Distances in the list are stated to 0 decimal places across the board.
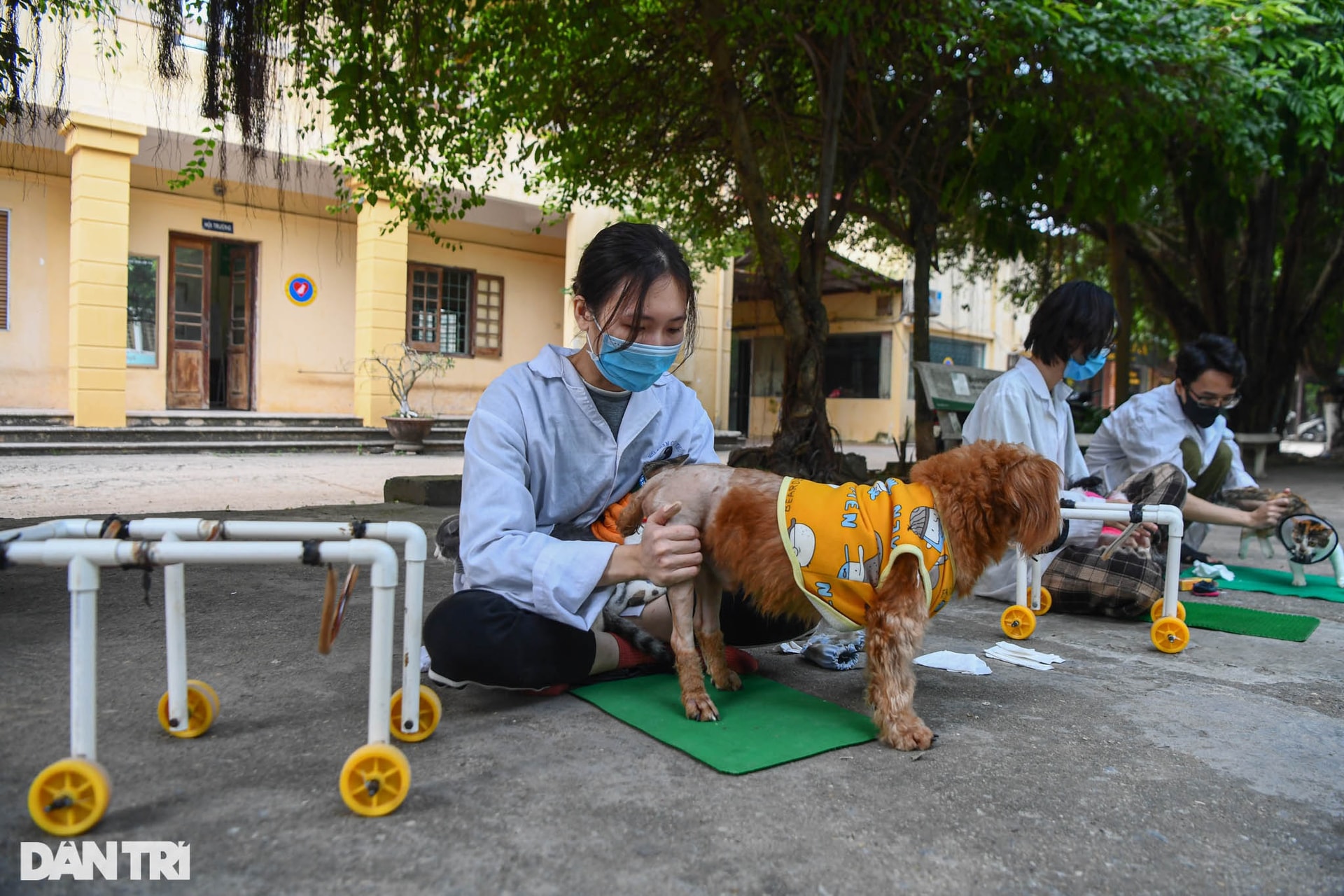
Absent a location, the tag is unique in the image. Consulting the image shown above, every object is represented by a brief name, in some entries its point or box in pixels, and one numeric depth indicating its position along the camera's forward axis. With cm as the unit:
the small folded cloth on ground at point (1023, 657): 310
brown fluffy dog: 225
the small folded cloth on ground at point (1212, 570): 480
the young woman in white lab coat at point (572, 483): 222
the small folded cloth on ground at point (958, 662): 298
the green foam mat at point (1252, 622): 364
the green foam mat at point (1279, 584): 447
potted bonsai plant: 1302
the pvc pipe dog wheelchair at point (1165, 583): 300
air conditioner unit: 1959
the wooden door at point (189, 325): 1334
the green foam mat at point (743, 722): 214
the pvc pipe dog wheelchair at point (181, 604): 157
